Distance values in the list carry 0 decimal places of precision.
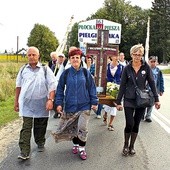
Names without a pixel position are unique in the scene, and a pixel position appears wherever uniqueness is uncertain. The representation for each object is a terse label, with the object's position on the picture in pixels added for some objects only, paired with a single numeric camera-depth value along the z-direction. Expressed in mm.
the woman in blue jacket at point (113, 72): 8711
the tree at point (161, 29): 71875
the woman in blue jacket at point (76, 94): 5805
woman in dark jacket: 6031
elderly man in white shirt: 5879
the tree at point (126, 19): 73500
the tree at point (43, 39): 59794
